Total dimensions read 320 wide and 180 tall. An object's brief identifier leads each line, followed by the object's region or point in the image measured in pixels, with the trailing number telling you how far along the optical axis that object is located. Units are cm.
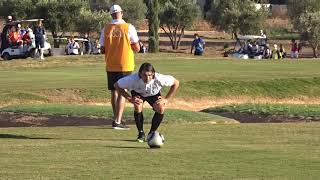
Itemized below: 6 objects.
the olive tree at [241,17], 7538
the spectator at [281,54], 5302
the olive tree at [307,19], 6750
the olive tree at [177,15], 7518
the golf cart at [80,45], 5105
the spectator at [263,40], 5609
